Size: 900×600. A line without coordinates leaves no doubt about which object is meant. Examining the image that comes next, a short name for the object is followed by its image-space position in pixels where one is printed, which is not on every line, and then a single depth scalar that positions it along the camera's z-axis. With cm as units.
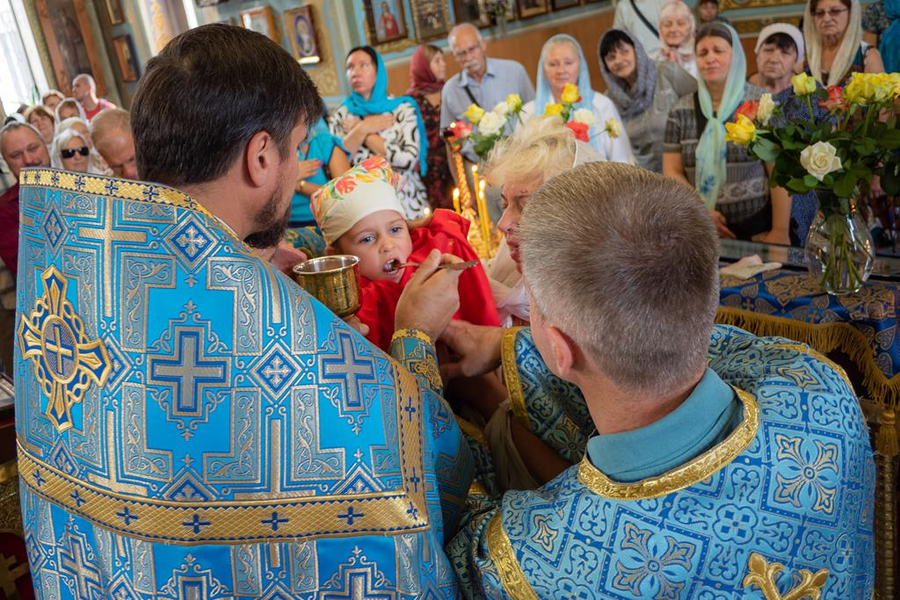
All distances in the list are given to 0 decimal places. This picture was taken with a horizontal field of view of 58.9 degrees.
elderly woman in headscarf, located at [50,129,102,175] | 561
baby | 227
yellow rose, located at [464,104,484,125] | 371
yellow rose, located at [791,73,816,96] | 263
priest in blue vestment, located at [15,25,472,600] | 122
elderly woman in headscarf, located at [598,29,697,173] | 526
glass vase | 263
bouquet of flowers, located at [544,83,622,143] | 354
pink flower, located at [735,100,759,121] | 266
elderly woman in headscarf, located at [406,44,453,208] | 663
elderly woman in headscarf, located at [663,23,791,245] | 448
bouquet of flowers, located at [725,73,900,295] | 249
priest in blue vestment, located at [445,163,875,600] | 112
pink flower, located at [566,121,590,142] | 305
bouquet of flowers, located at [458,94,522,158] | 362
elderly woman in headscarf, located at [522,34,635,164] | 522
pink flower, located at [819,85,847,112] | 261
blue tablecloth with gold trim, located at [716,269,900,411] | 253
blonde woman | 237
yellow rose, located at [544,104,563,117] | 352
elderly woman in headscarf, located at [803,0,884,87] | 418
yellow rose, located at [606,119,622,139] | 366
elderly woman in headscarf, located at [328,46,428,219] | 596
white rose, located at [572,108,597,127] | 365
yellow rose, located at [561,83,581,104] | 361
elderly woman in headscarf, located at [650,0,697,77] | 510
